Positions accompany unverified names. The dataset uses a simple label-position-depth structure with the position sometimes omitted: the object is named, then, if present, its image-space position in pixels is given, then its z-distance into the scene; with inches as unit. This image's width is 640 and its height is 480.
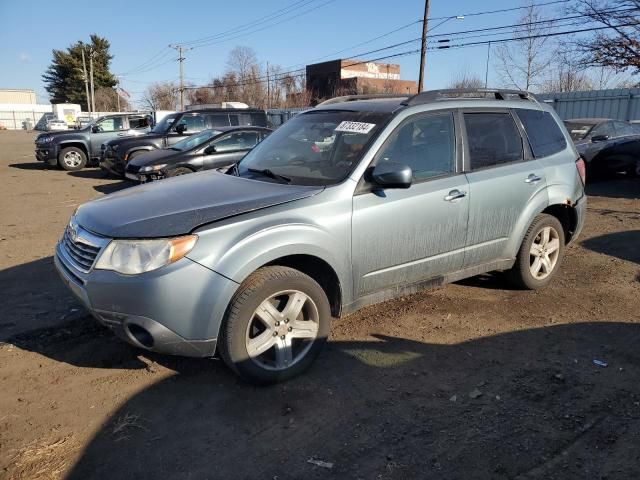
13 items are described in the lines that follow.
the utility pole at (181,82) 2212.1
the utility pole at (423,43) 1017.5
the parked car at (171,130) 520.7
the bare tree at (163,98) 3075.8
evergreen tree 3149.6
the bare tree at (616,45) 650.2
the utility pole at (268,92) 2244.1
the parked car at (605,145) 466.9
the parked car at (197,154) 415.2
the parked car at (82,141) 639.8
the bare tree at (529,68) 1406.3
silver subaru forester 116.0
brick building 2348.7
